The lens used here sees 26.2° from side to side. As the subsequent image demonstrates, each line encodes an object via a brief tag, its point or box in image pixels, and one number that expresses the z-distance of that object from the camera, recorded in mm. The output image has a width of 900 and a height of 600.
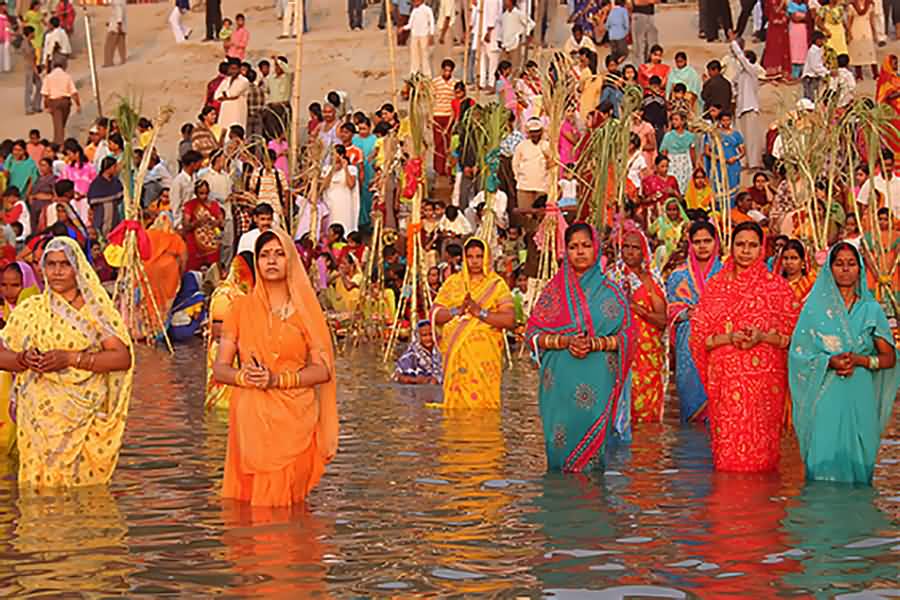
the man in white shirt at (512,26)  24797
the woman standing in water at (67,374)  9391
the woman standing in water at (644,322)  12289
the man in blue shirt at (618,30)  24797
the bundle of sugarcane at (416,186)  16438
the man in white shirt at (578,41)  23414
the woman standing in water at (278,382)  8734
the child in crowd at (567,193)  18859
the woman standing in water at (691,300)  12609
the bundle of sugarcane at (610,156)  13820
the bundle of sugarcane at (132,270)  17891
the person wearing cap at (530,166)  20244
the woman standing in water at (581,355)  10031
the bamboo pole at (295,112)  18453
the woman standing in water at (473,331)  13344
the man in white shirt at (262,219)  13885
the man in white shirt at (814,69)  23219
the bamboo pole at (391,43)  17969
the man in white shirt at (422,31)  25031
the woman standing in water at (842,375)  9875
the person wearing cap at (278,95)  24156
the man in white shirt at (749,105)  22734
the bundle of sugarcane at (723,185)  15227
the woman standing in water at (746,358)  10281
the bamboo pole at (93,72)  25562
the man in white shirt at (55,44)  28484
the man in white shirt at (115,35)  29844
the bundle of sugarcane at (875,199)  14539
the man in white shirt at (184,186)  21141
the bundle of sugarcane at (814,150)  14375
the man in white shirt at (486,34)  24328
